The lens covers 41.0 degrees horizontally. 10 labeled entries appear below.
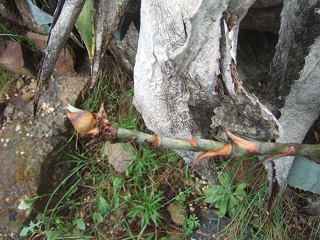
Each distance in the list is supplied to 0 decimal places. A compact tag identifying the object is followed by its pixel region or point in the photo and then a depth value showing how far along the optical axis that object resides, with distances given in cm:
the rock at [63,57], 163
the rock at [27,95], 173
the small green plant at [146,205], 152
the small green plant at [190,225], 150
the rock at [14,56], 169
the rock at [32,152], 164
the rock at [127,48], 133
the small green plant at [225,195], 141
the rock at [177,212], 154
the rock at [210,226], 147
